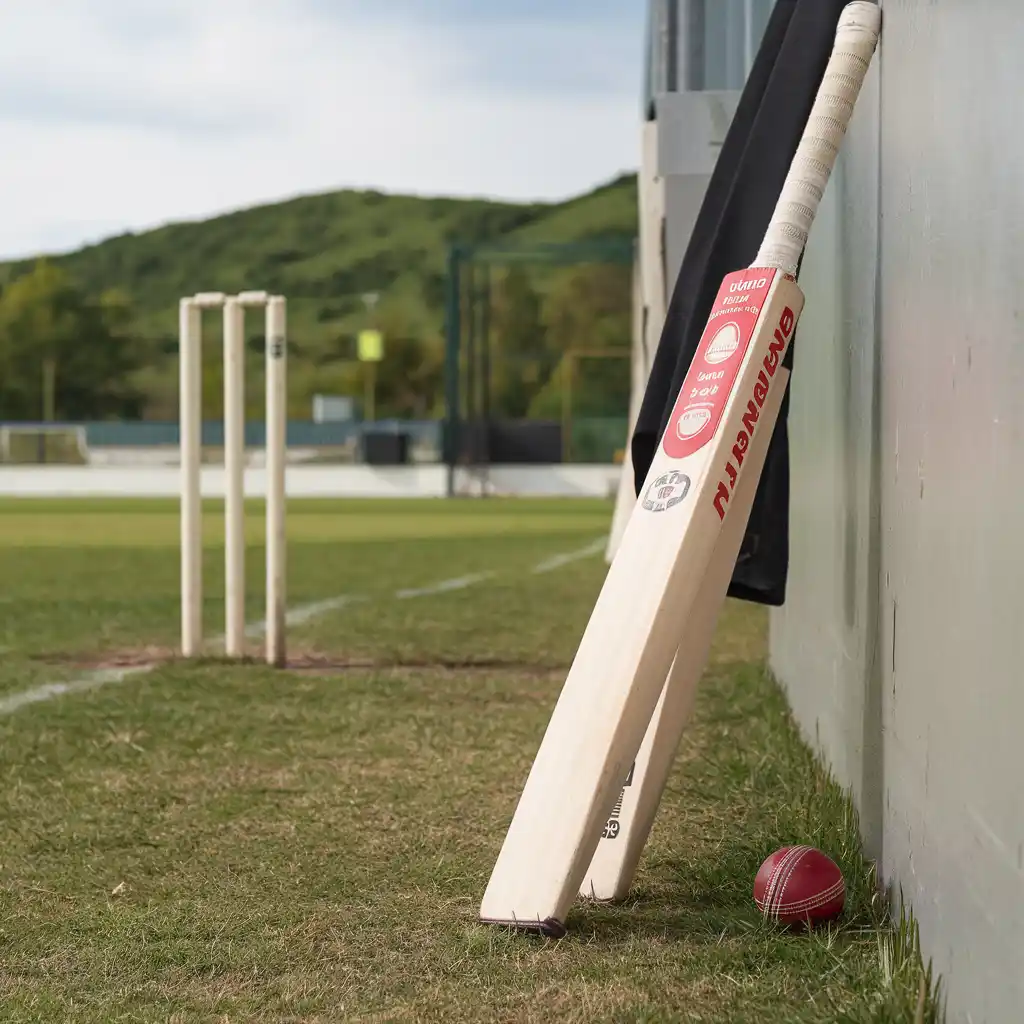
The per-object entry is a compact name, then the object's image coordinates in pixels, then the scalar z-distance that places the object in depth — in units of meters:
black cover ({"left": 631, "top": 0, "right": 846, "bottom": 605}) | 2.93
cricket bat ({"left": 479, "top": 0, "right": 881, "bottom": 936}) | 2.23
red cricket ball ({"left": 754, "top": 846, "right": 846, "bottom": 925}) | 2.27
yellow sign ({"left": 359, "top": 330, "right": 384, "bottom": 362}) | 43.25
